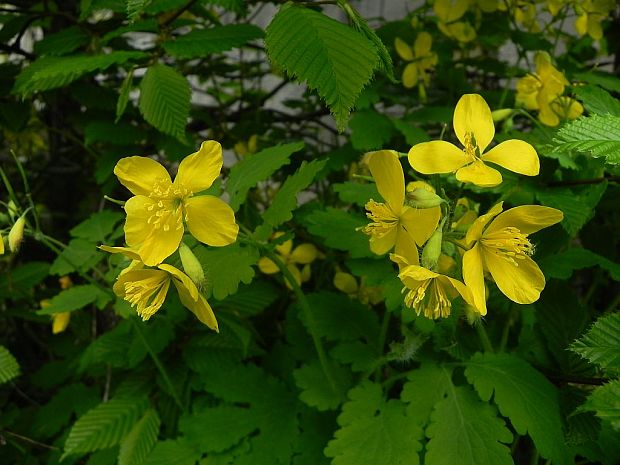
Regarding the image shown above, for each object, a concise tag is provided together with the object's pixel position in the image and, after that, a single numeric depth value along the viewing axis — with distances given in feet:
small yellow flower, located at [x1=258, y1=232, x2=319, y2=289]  0.85
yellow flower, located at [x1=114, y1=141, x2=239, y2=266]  0.57
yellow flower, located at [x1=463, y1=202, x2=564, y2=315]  0.56
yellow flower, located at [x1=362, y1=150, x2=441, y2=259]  0.56
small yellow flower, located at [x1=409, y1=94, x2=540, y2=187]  0.56
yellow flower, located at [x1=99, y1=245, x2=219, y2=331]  0.56
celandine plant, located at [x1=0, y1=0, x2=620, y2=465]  0.56
